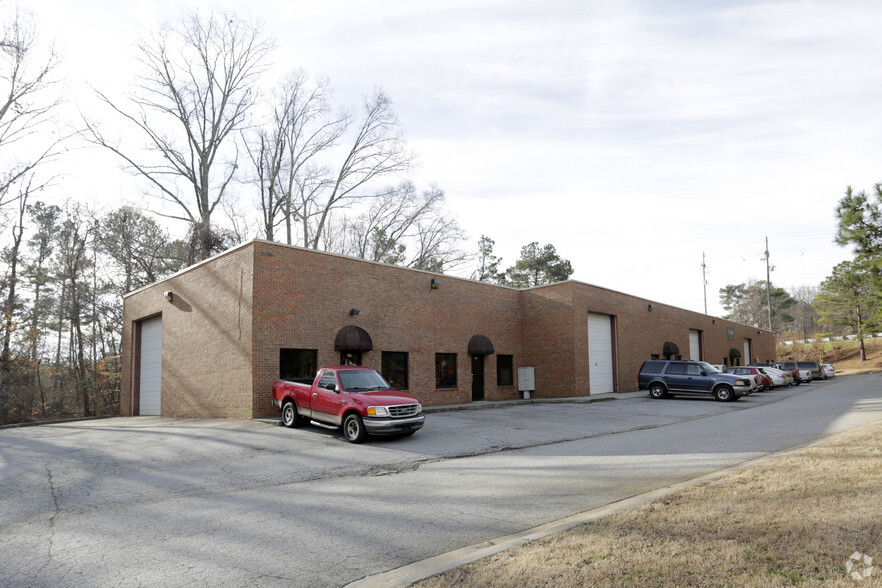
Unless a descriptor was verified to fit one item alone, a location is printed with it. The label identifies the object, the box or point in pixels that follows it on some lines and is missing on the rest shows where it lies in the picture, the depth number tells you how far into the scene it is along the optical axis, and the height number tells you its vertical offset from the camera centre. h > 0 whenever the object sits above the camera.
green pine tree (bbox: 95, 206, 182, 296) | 34.69 +6.61
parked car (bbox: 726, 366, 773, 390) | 31.19 -2.18
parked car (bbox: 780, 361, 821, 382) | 42.00 -2.50
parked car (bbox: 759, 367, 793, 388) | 35.95 -2.66
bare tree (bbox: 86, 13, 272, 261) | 32.38 +12.13
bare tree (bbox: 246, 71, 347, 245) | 36.62 +11.69
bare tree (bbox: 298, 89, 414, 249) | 37.19 +10.61
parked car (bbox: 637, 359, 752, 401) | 24.72 -1.98
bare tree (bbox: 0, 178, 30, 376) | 27.50 +3.15
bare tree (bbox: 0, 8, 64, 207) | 22.62 +10.57
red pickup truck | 12.43 -1.47
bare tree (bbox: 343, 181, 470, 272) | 42.31 +8.10
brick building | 17.22 +0.43
